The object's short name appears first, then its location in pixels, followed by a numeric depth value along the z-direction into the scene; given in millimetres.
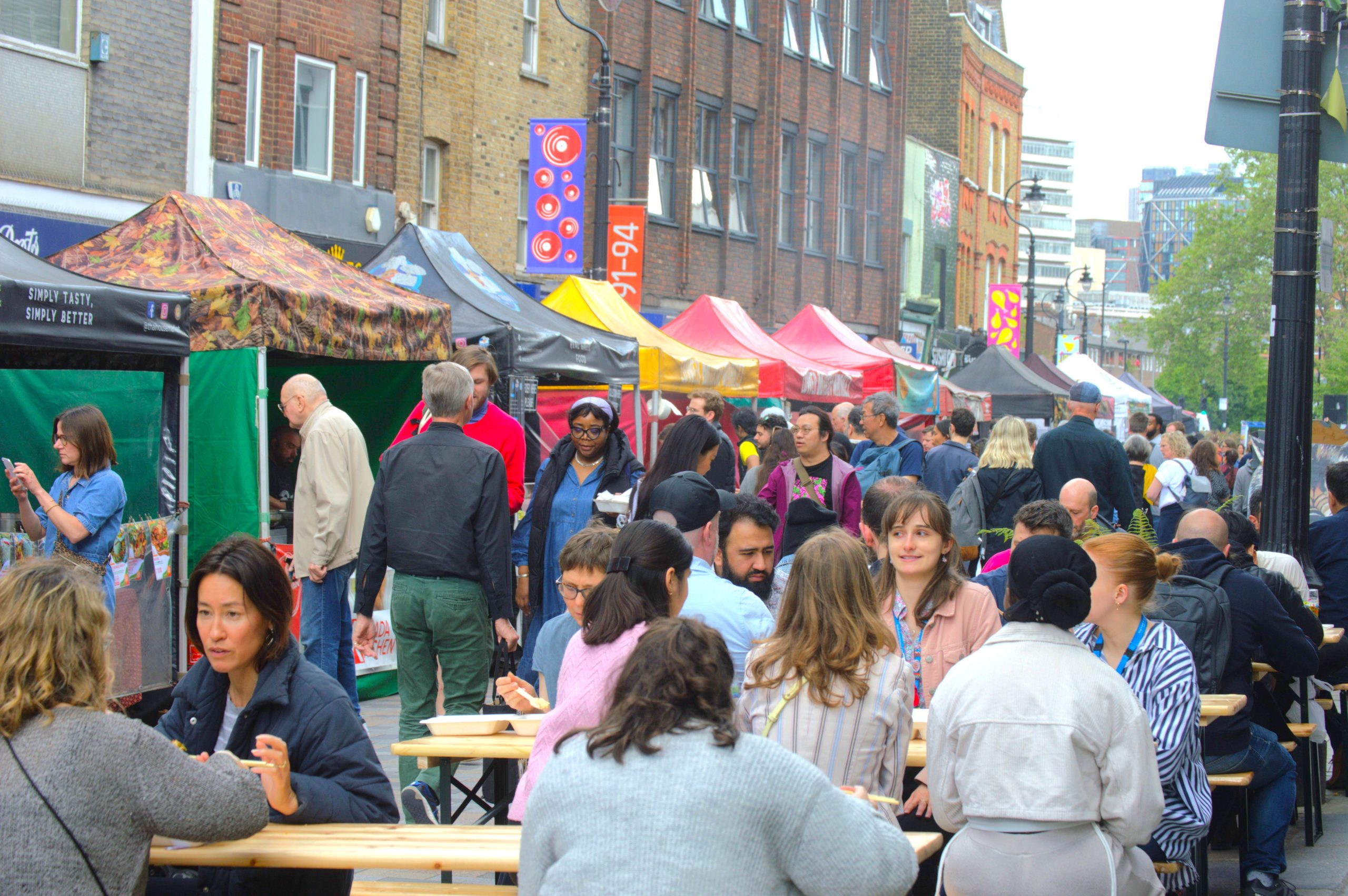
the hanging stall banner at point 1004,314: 38875
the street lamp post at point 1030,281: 37719
